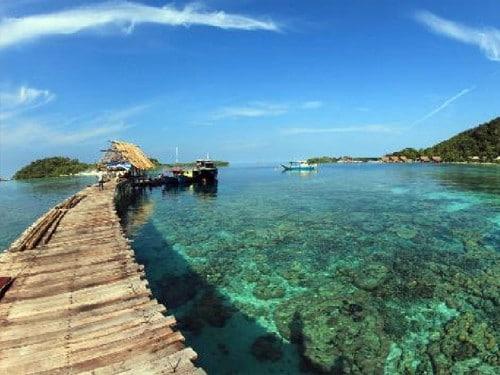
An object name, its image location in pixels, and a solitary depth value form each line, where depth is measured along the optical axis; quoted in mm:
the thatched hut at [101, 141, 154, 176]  56062
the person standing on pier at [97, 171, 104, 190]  40362
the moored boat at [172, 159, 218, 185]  65375
